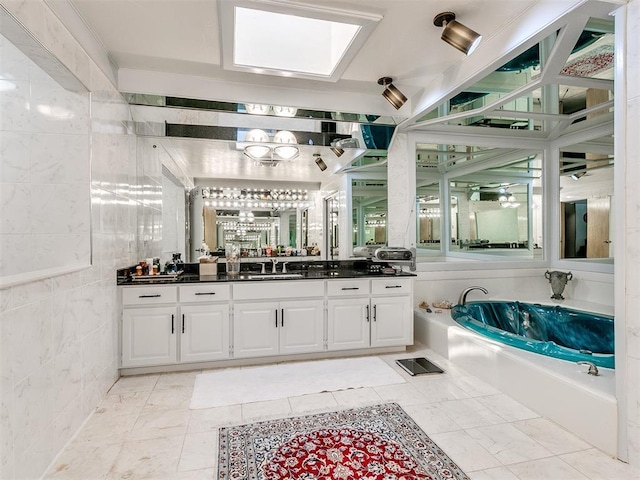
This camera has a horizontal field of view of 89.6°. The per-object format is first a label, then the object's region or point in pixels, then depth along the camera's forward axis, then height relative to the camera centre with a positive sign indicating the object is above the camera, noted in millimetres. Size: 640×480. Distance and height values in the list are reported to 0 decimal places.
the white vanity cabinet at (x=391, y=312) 3193 -740
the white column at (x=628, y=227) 1657 +57
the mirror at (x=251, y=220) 3465 +194
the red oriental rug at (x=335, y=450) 1610 -1172
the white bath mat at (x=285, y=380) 2400 -1175
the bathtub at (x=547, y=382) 1795 -972
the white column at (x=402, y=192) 3752 +538
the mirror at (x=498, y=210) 4168 +360
